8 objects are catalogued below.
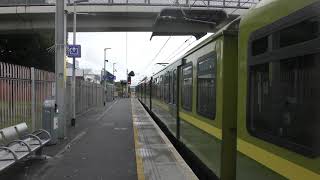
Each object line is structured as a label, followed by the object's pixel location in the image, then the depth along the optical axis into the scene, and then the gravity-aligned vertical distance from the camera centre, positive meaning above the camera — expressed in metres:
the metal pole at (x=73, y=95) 9.89 -0.29
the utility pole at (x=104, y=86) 24.20 +0.28
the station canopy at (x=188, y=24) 10.39 +3.55
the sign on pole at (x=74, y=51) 9.29 +1.54
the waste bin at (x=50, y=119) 6.34 -0.85
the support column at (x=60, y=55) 7.04 +1.04
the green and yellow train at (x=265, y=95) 1.76 -0.06
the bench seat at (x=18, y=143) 3.89 -1.13
